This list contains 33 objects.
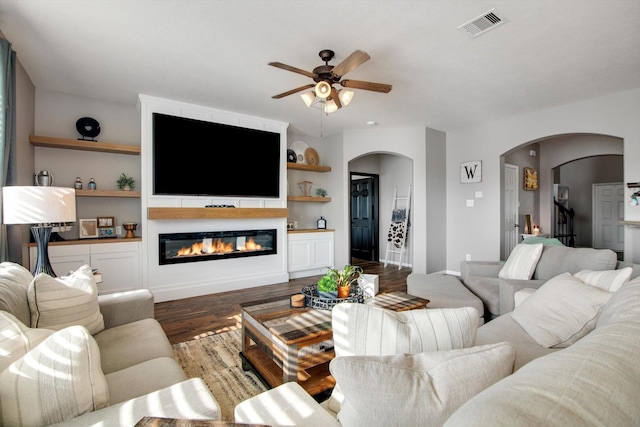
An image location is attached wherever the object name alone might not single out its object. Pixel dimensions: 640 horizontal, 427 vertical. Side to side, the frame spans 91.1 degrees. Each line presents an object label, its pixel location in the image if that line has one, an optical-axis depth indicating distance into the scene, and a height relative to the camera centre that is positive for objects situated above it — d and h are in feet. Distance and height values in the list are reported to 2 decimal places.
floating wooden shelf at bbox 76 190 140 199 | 11.99 +0.95
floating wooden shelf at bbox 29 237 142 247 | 11.43 -0.92
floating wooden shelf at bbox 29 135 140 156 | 11.51 +2.81
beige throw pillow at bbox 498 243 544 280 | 9.77 -1.57
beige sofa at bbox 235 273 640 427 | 1.69 -1.08
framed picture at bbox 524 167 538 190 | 20.44 +2.29
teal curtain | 7.59 +2.42
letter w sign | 17.44 +2.41
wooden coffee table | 5.71 -2.44
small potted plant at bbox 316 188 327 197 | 19.47 +1.45
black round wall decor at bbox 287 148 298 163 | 18.25 +3.48
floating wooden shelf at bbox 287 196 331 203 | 17.76 +0.98
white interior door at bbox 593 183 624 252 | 26.58 -0.18
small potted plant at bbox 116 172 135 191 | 13.44 +1.45
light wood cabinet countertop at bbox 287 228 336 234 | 17.43 -0.86
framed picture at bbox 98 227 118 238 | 13.19 -0.63
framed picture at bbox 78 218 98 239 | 12.79 -0.45
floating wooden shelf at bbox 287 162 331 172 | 17.64 +2.80
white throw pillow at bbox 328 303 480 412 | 3.13 -1.19
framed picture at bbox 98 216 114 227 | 13.10 -0.17
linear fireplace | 13.74 -1.39
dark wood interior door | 24.07 -0.32
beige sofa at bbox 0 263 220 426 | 3.13 -2.05
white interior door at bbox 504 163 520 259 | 18.76 +0.48
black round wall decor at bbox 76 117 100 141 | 12.66 +3.65
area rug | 6.48 -3.66
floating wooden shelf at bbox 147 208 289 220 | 12.99 +0.14
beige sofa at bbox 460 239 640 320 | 8.25 -1.75
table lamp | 6.75 +0.22
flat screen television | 13.48 +2.68
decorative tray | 7.32 -2.01
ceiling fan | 8.76 +3.98
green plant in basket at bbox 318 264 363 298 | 7.69 -1.67
